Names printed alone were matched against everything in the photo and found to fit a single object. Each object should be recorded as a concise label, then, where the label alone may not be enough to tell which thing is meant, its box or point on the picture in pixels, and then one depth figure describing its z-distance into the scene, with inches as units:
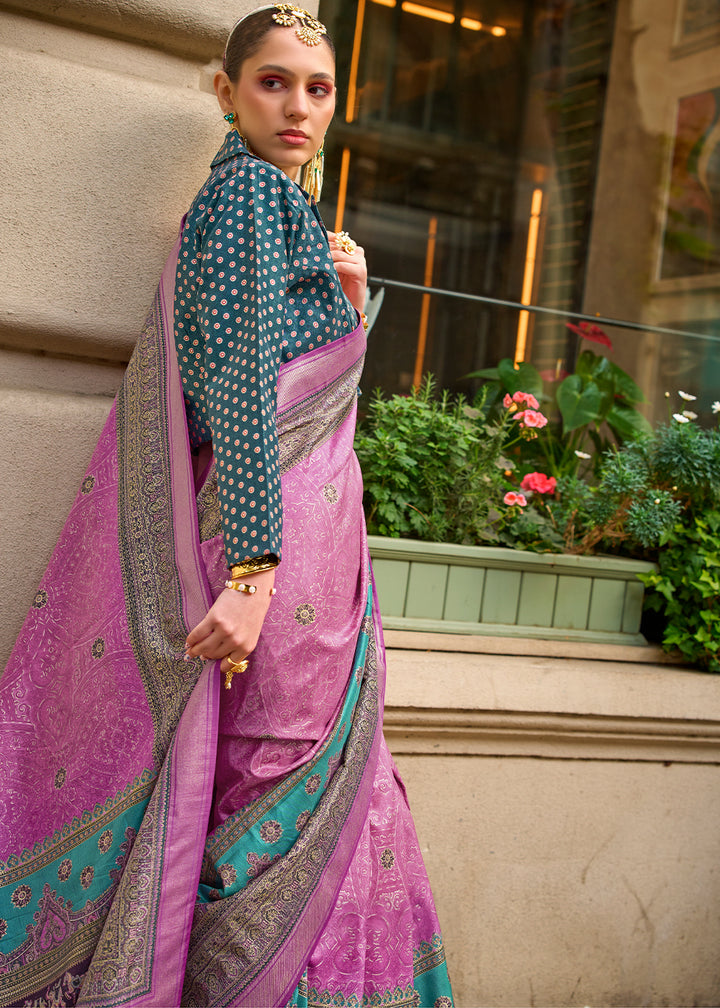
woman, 56.6
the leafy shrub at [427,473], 113.1
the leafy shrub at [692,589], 112.7
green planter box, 110.3
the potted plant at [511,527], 111.6
